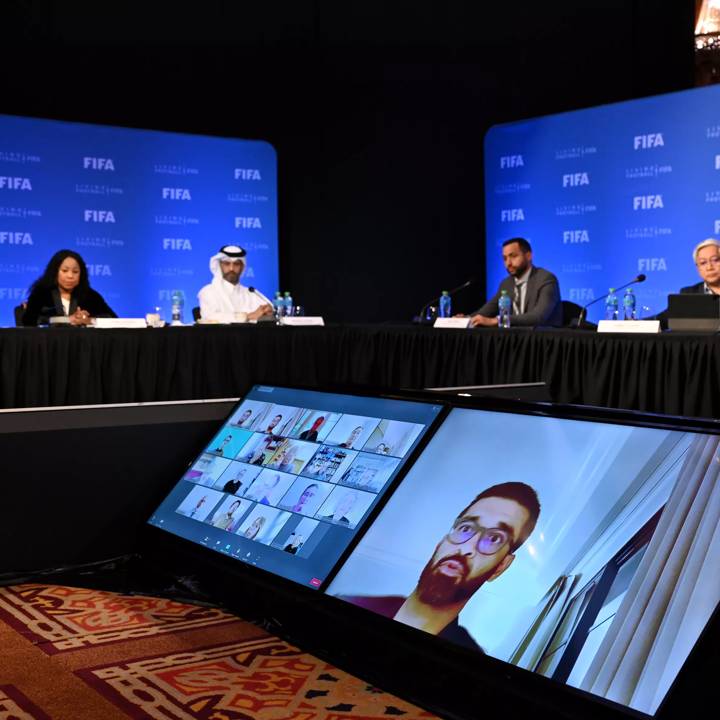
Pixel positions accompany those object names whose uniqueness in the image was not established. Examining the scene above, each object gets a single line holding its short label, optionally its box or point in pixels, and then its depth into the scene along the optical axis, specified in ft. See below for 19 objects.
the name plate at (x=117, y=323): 17.39
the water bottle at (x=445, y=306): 19.22
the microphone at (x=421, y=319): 19.34
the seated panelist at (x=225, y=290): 23.08
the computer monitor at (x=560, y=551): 4.16
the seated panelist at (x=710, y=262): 17.19
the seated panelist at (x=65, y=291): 19.61
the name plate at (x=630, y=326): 14.19
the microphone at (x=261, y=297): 20.27
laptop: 14.10
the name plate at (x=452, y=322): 17.71
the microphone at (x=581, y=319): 15.99
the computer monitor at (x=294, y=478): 6.08
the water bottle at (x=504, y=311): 17.66
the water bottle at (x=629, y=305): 16.47
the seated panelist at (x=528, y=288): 20.31
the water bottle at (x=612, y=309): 16.58
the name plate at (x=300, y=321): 19.88
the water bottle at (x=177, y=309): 19.93
